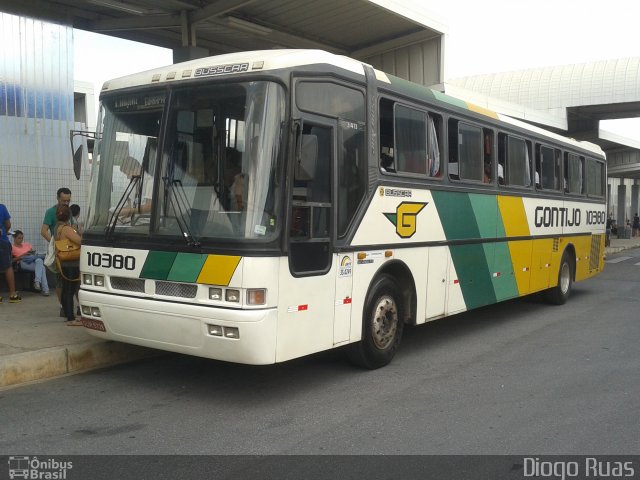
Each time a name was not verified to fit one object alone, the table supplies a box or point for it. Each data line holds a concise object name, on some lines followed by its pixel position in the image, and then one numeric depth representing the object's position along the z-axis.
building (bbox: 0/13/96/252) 10.80
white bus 5.38
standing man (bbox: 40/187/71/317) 9.37
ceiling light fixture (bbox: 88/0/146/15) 10.97
